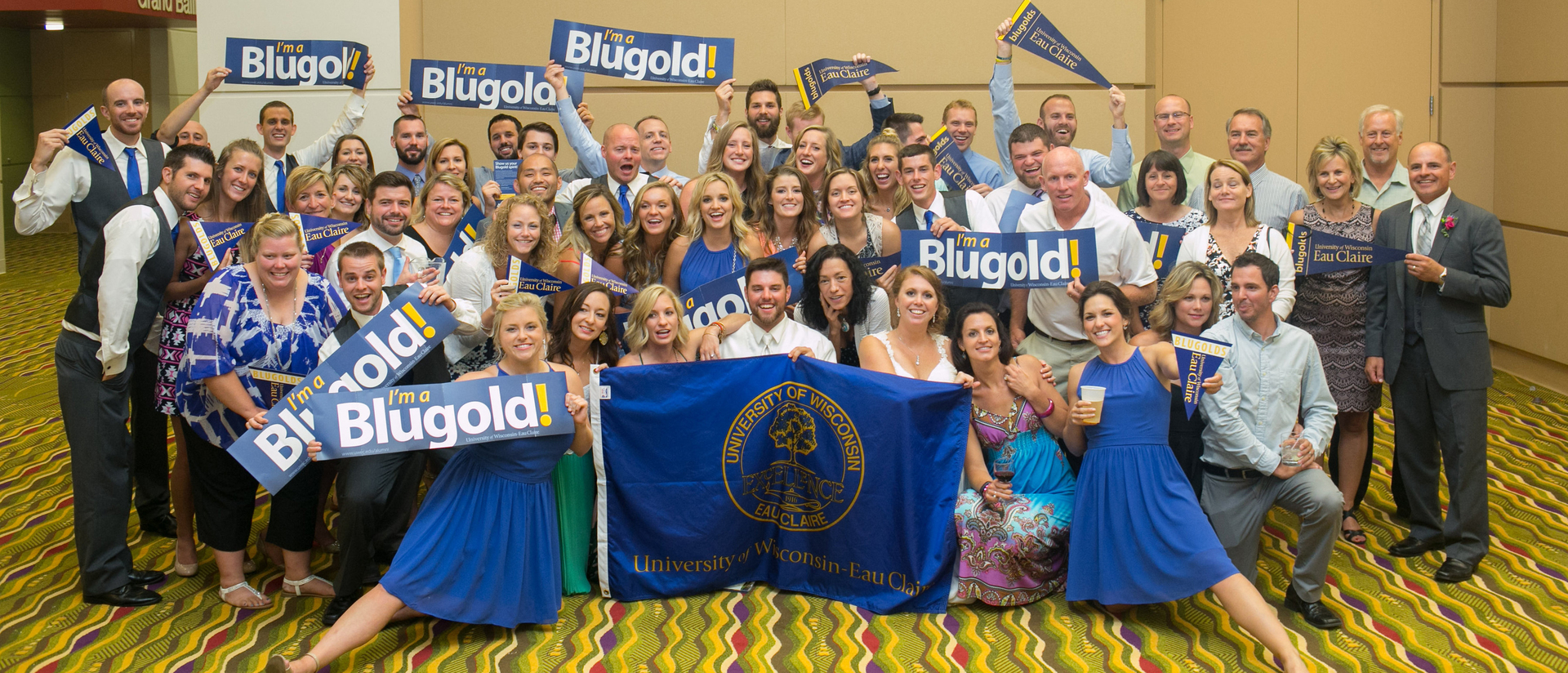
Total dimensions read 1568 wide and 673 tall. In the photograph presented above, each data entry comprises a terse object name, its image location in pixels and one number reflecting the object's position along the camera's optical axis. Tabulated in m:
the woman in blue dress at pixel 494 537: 4.16
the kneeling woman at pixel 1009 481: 4.47
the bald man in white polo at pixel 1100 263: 5.14
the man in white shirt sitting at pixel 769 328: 4.83
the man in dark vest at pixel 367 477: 4.45
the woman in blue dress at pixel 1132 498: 4.27
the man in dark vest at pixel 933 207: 5.49
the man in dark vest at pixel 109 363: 4.43
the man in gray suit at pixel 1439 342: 4.96
